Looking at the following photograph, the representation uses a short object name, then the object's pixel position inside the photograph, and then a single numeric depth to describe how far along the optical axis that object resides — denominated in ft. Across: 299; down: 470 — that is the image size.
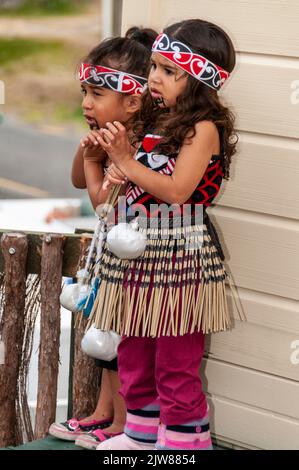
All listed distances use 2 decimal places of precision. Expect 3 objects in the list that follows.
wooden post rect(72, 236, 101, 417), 21.20
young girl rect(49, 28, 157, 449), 18.95
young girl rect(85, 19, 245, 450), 17.24
